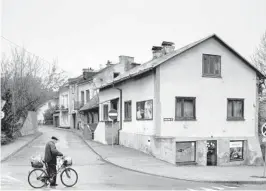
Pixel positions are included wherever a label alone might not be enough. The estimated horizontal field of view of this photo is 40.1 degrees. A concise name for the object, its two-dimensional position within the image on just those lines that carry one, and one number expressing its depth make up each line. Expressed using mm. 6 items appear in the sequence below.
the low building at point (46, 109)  72425
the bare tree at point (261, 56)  35594
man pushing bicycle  11500
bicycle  11445
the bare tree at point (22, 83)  29156
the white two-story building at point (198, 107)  20484
